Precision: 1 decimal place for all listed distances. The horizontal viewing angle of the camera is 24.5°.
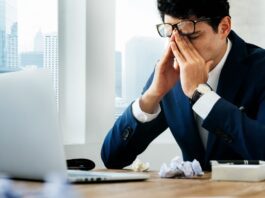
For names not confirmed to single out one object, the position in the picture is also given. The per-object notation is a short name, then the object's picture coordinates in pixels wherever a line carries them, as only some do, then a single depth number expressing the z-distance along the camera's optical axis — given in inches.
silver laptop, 50.8
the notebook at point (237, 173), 58.6
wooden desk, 48.9
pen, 62.8
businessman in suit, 80.4
